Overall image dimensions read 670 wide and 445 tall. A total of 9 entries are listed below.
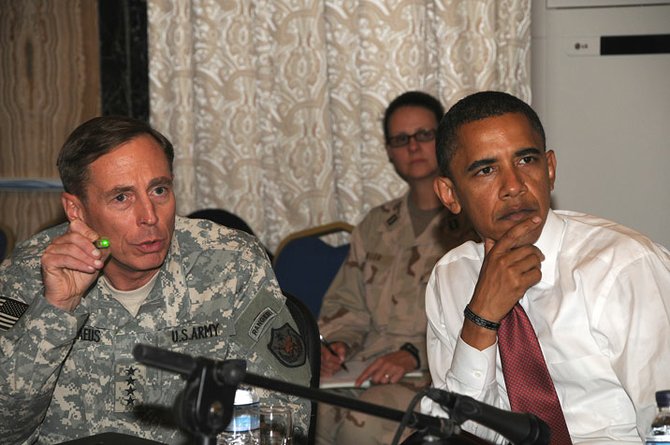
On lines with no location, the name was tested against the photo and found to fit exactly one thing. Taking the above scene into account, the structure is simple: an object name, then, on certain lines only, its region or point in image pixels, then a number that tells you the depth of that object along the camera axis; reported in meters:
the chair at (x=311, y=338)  2.70
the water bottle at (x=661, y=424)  2.10
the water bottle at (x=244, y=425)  2.29
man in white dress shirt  2.45
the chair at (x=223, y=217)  3.60
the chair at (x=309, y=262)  3.81
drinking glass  2.32
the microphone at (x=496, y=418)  1.96
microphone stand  1.88
